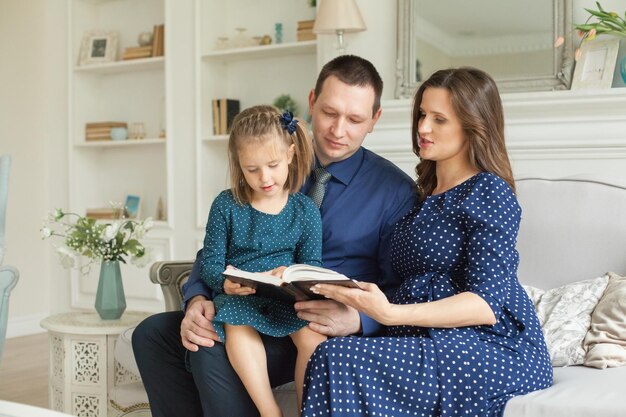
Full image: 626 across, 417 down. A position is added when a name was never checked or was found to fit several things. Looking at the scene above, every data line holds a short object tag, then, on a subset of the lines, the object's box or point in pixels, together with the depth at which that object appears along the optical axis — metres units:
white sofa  2.40
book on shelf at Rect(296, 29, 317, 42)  4.77
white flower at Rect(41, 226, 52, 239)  3.03
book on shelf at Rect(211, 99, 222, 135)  5.05
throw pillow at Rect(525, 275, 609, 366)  2.20
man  2.27
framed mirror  3.67
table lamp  3.98
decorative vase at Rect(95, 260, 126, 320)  3.04
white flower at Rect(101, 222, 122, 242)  3.04
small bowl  5.51
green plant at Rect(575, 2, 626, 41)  3.38
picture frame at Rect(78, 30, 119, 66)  5.57
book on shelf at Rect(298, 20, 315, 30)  4.75
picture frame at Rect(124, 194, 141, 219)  5.56
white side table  2.87
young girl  1.99
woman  1.75
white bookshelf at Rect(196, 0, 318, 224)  5.02
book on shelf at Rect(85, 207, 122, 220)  5.51
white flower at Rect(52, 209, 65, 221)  3.08
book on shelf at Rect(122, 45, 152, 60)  5.35
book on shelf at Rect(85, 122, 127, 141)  5.52
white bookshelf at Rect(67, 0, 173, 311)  5.55
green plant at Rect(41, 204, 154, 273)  3.06
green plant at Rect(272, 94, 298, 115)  4.91
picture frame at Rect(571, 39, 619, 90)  3.46
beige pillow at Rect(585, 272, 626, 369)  2.11
